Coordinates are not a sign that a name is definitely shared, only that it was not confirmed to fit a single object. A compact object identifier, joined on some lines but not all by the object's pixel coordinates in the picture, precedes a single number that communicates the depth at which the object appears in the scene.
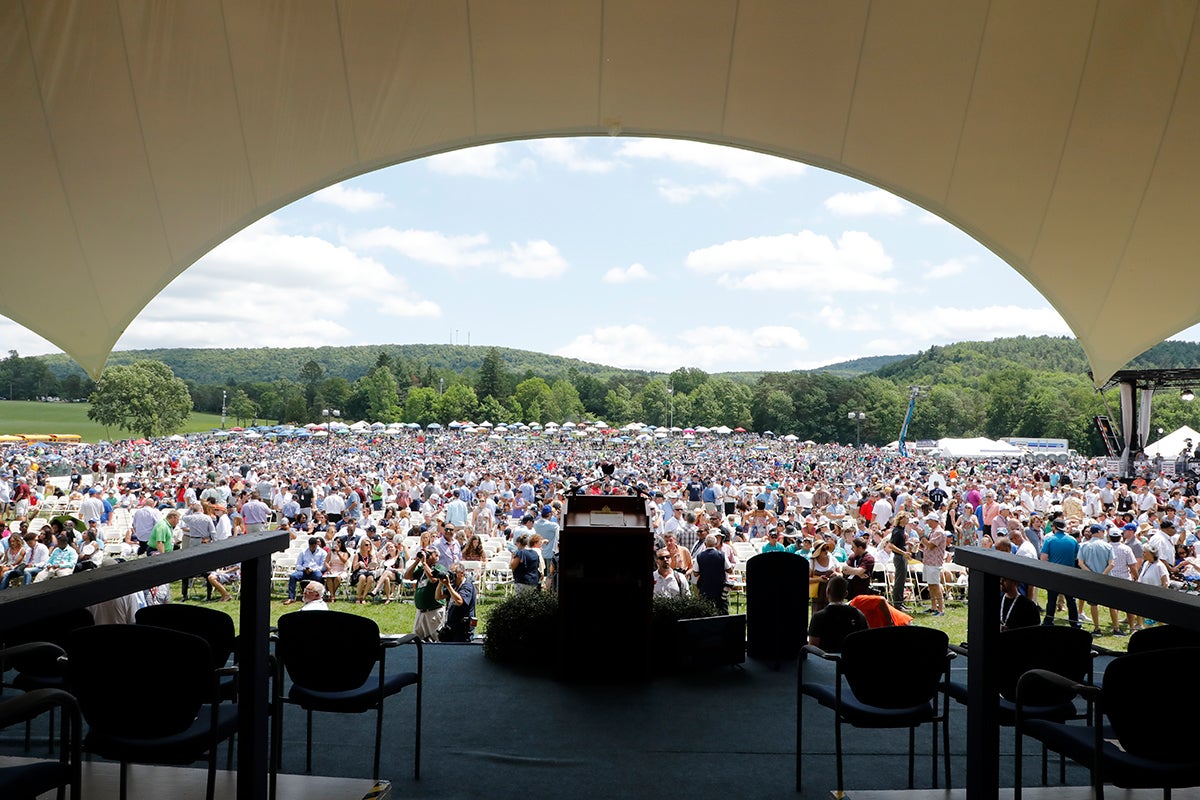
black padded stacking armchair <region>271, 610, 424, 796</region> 4.13
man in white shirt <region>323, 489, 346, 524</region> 17.59
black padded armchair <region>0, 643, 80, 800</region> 1.91
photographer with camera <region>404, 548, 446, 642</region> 8.45
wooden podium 6.60
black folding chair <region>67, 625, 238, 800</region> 2.63
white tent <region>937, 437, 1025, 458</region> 45.25
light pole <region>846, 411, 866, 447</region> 75.26
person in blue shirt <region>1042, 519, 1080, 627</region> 10.05
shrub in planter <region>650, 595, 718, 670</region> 7.11
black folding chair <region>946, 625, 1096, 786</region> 3.86
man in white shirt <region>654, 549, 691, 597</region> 8.94
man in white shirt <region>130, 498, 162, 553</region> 13.90
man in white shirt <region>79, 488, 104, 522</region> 17.94
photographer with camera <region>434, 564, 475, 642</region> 8.82
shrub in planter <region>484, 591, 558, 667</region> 7.28
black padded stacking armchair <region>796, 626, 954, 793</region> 3.95
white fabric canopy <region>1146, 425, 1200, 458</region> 33.78
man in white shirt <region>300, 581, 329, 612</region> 7.36
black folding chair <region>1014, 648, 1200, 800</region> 2.37
